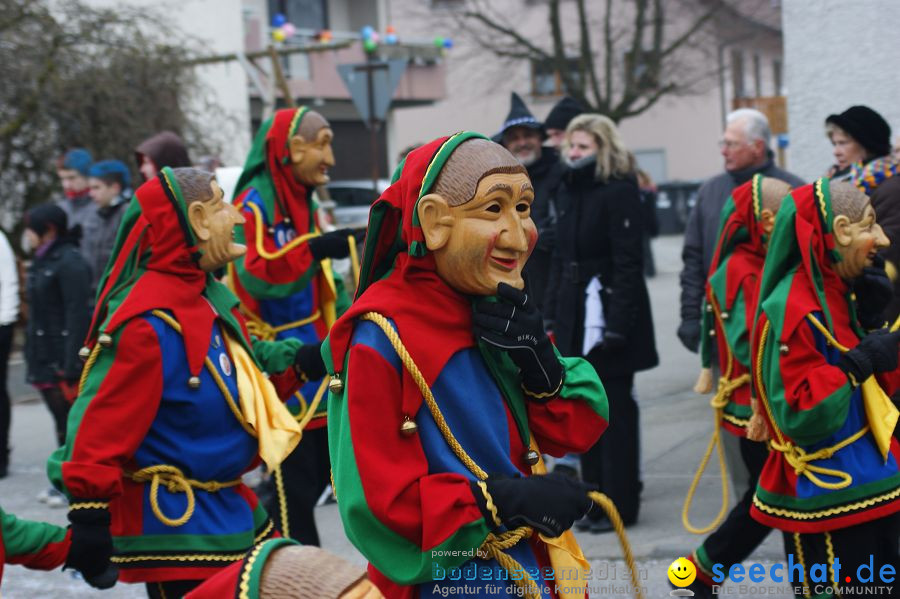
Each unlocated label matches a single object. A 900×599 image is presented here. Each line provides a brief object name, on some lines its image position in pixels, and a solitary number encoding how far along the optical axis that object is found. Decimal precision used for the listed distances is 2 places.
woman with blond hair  6.18
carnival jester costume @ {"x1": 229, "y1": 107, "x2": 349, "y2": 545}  5.59
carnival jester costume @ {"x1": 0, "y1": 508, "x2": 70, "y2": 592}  3.36
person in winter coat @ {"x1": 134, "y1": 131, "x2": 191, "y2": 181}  6.69
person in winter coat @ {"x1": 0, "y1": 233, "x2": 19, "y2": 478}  8.10
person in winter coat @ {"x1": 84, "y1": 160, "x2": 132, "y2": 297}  7.76
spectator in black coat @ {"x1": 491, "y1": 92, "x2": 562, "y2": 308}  6.77
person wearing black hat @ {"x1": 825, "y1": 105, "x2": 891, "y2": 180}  5.91
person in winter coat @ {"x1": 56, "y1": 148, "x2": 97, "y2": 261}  8.63
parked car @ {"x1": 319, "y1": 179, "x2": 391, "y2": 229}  22.34
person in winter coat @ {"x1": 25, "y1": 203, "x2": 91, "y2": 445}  7.64
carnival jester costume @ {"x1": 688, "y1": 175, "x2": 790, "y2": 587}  5.20
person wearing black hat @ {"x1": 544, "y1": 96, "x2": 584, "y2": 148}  7.40
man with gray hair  6.38
